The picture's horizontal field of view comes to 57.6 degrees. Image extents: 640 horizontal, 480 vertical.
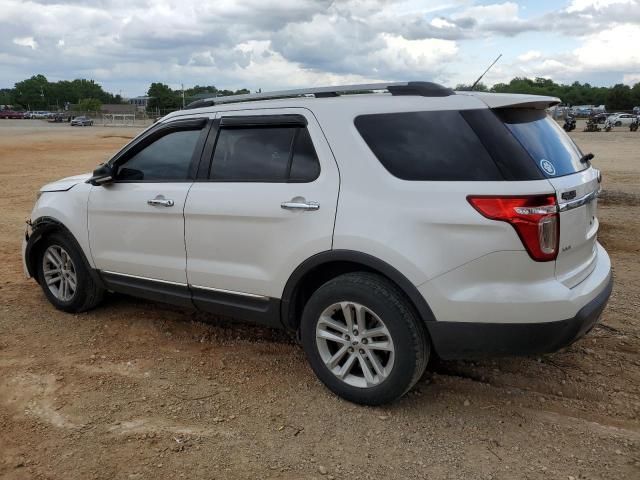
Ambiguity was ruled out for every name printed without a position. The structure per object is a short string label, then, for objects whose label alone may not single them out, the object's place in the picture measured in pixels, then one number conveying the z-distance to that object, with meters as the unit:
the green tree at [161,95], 108.56
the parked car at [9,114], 93.31
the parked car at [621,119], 53.25
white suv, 3.05
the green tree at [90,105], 110.18
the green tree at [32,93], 146.62
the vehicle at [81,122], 67.56
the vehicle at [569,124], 37.78
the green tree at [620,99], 101.24
